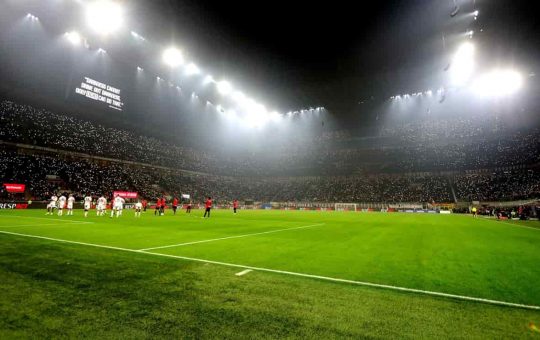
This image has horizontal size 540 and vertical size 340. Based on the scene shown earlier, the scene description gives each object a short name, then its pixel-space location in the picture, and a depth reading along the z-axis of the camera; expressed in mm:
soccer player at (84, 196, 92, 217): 21647
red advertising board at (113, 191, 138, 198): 39922
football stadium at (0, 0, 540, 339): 3700
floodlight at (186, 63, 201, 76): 44156
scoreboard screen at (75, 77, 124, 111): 34062
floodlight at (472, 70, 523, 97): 44075
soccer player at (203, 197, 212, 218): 24455
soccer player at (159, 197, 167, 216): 26812
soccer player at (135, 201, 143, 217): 23634
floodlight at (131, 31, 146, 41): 36406
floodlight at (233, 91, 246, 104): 55125
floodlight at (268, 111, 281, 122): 72988
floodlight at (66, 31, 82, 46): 33469
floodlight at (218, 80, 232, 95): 50625
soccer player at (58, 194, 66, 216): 21566
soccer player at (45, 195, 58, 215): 23186
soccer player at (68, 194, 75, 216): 23047
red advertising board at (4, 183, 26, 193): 30597
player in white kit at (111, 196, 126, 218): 23075
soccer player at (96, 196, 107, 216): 22723
